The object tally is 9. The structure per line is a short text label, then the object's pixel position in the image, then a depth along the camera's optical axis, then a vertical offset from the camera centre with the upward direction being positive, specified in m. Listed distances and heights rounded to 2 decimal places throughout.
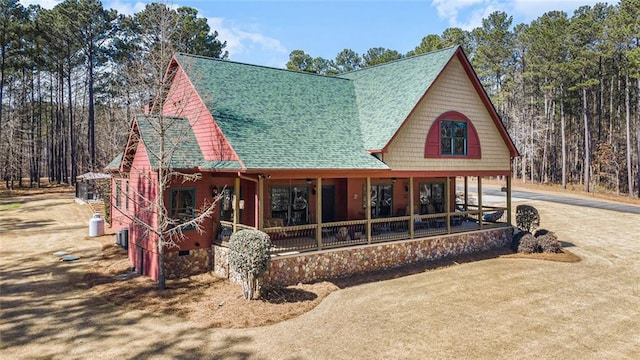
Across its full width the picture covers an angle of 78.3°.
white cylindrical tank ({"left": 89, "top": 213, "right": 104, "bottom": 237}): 21.42 -2.97
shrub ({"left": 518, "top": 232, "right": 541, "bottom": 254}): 18.47 -3.60
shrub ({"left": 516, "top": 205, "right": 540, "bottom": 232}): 20.19 -2.55
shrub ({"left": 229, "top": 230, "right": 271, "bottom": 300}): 11.62 -2.60
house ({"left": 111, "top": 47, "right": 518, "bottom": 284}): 14.15 +0.47
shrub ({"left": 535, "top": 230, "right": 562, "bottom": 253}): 18.30 -3.51
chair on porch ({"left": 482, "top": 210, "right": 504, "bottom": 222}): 20.75 -2.56
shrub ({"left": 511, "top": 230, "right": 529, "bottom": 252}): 18.94 -3.47
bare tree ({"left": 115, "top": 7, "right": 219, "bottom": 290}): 13.23 +0.31
